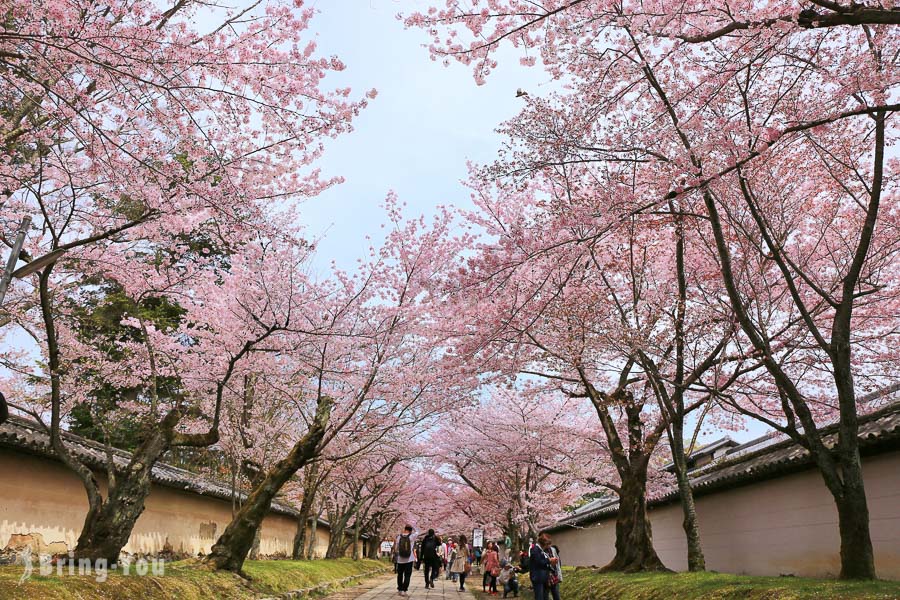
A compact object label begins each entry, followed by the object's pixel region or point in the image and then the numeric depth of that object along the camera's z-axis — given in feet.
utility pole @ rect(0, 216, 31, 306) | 15.50
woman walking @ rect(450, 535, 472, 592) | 64.13
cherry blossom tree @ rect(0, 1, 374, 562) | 16.69
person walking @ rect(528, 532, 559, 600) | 34.12
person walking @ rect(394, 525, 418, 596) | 44.00
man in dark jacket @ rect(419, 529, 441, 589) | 55.62
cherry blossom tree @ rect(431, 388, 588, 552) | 60.23
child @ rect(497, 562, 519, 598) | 50.90
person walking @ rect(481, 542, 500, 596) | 55.42
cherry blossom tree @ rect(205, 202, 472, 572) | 33.78
